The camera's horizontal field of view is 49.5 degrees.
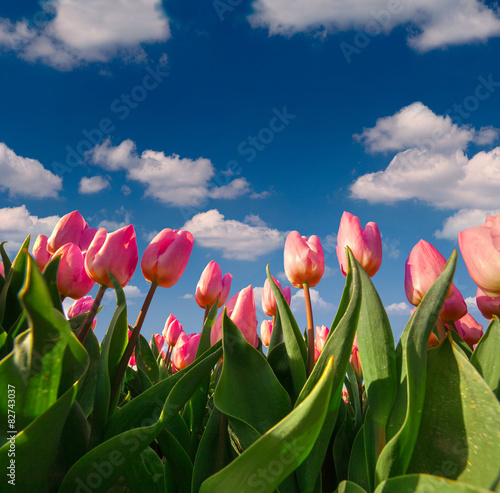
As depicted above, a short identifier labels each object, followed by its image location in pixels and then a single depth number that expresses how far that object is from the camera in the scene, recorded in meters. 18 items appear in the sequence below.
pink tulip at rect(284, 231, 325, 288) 0.53
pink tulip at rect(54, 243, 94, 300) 0.53
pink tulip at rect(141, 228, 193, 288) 0.52
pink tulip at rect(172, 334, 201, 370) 0.74
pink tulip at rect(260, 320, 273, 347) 0.83
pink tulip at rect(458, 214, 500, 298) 0.45
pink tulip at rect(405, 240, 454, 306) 0.47
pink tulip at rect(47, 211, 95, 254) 0.58
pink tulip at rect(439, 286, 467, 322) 0.55
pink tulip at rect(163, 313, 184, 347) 0.97
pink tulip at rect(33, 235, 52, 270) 0.59
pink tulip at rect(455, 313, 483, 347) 0.67
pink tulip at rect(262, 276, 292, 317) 0.67
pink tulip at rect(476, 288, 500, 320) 0.57
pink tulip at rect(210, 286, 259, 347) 0.47
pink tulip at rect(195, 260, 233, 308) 0.70
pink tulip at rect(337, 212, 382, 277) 0.50
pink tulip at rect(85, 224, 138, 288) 0.50
